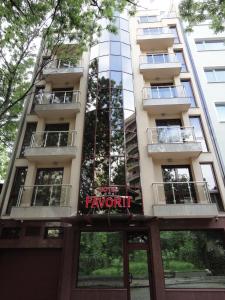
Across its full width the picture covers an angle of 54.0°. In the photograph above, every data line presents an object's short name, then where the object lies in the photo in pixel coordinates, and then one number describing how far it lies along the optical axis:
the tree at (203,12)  9.32
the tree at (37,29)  9.13
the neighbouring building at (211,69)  11.98
